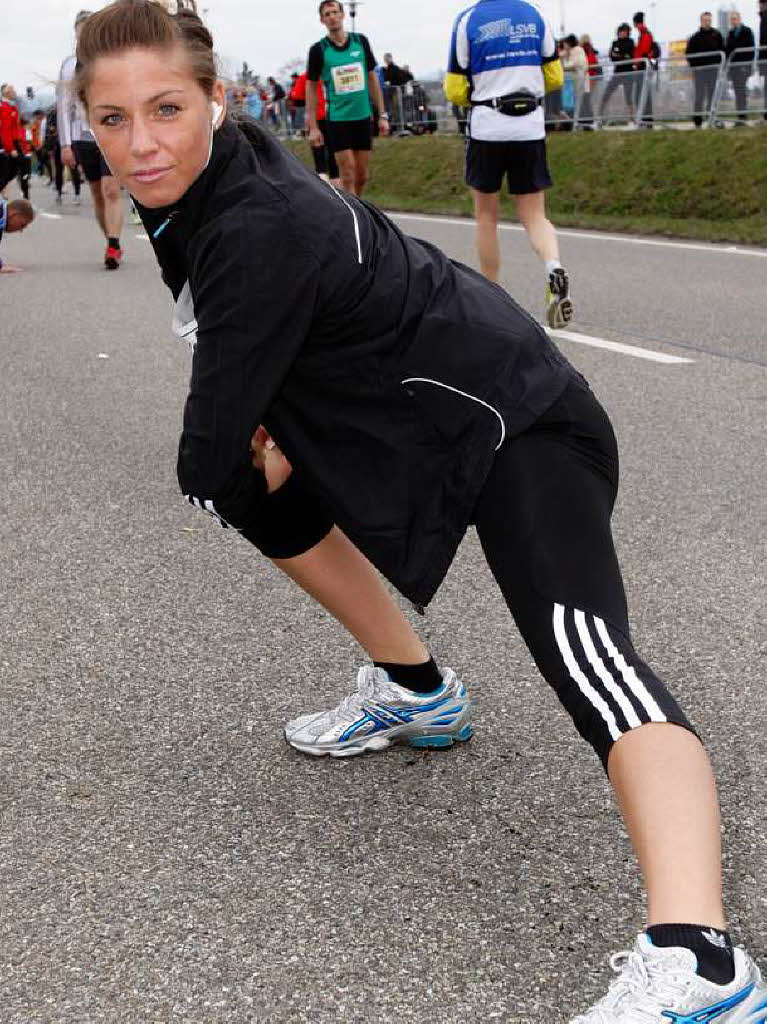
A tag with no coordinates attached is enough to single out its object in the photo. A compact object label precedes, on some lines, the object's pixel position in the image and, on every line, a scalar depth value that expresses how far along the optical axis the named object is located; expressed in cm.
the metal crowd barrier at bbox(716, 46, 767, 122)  1752
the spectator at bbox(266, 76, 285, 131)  3519
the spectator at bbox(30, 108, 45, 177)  3308
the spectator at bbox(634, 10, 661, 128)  2234
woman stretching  210
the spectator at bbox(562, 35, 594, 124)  2075
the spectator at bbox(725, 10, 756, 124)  1788
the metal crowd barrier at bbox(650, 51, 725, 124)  1848
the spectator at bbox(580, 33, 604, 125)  2048
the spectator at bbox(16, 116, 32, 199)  1877
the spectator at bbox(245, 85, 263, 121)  2748
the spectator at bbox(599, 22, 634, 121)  1977
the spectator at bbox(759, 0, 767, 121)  1906
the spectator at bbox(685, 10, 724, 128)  1852
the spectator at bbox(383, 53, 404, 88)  2805
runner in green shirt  1276
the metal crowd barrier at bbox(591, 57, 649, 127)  1948
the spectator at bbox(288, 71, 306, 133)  3194
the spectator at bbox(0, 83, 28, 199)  1602
